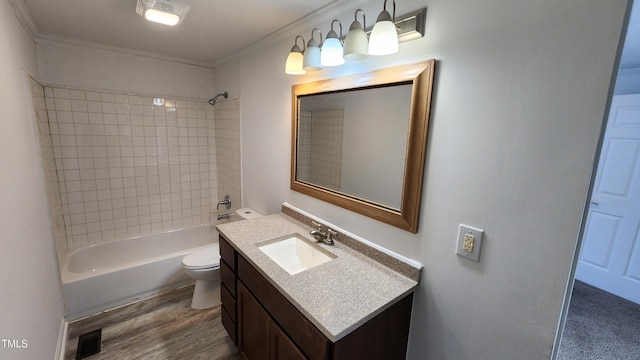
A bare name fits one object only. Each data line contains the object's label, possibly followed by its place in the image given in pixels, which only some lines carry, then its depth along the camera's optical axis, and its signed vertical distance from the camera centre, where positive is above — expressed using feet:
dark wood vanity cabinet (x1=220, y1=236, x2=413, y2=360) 3.19 -2.73
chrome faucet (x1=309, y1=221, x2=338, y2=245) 5.14 -1.95
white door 7.54 -1.87
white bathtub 6.80 -4.21
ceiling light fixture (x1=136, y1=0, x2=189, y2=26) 4.71 +2.32
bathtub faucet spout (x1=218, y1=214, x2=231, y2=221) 9.82 -3.08
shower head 9.08 +1.34
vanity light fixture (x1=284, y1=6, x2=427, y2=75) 3.45 +1.48
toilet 6.90 -3.71
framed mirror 3.84 -0.01
